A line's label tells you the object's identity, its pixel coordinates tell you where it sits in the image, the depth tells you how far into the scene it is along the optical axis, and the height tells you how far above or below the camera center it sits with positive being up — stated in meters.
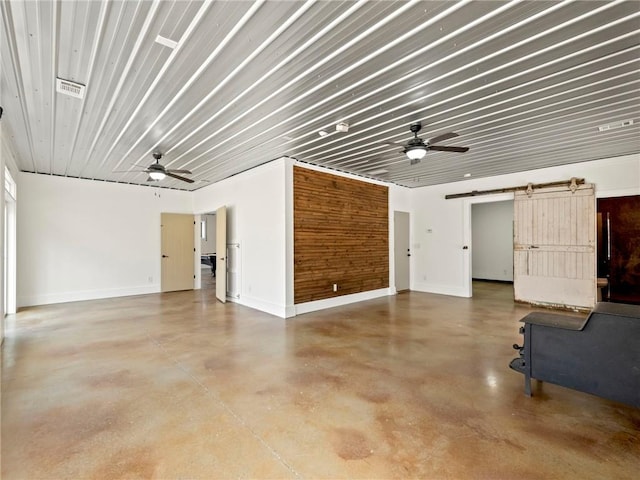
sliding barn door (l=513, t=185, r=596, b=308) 5.73 -0.11
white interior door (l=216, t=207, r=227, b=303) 6.66 -0.26
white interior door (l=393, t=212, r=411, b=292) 7.99 -0.23
